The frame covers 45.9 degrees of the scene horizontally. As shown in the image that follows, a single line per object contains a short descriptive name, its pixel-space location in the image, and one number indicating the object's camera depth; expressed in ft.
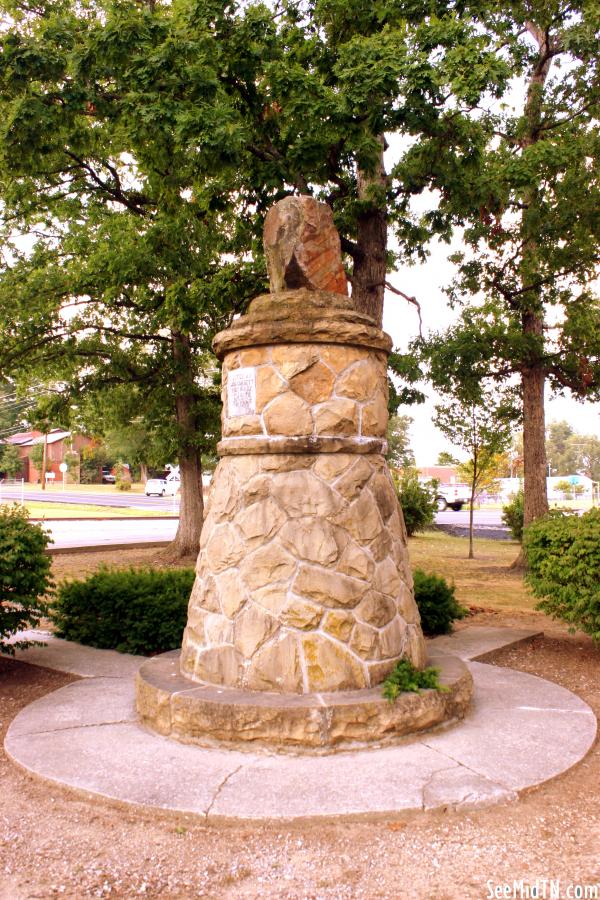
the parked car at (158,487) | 178.19
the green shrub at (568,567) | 20.81
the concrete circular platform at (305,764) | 11.18
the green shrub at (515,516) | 69.96
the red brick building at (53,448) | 247.09
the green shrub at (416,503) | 72.59
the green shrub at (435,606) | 24.77
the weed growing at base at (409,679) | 14.26
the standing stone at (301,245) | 16.14
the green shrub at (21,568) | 18.67
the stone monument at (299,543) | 13.89
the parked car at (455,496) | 144.15
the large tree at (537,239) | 33.55
